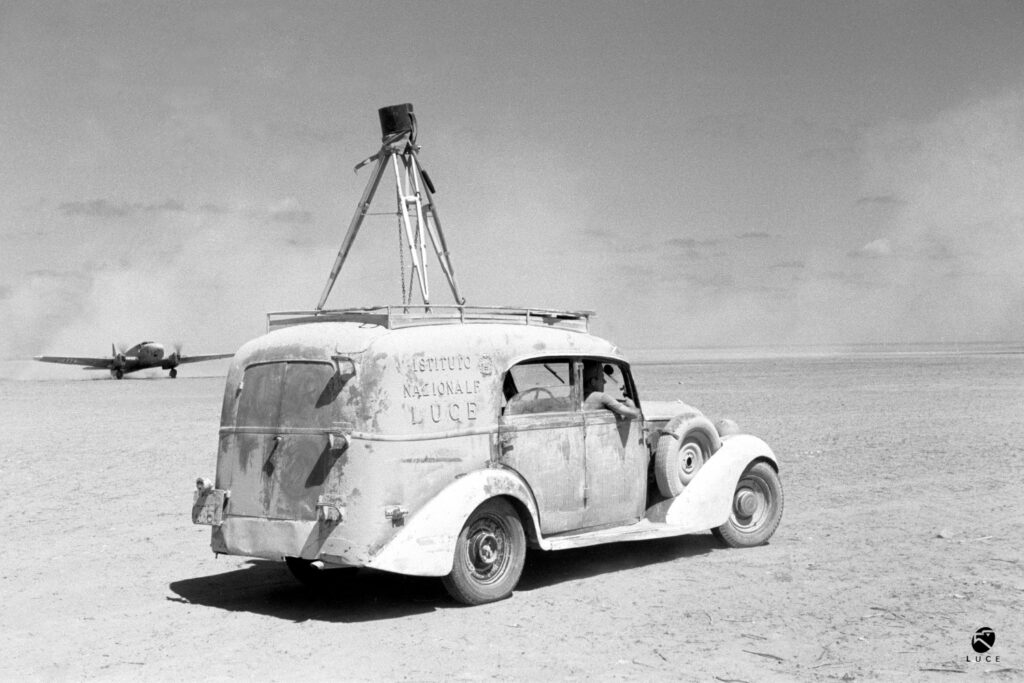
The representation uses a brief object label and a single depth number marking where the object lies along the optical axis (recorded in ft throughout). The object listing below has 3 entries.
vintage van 26.50
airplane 219.41
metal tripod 37.99
